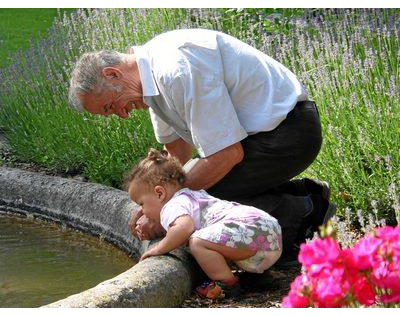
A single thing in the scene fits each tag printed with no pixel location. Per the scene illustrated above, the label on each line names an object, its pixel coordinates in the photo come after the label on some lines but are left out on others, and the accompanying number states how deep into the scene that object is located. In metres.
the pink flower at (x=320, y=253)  2.47
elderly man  4.04
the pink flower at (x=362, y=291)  2.56
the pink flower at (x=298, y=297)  2.56
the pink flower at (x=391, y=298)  2.57
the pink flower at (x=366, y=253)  2.55
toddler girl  3.89
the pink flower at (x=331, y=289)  2.52
